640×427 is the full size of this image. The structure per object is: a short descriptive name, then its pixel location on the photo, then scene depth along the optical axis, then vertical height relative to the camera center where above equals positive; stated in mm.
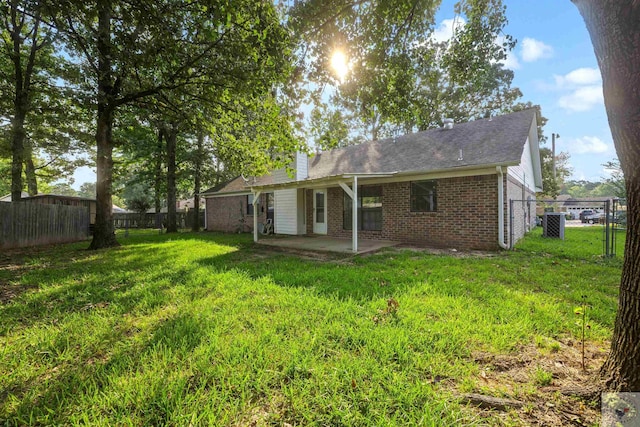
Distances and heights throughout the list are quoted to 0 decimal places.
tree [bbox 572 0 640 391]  1702 +540
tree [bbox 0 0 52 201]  10195 +5676
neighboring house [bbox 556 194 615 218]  39450 +276
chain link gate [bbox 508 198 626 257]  7240 -336
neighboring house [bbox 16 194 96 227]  15711 +930
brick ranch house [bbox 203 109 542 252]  8281 +928
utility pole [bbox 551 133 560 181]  21478 +5473
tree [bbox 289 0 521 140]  5180 +3463
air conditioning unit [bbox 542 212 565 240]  11672 -576
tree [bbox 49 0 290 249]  4734 +3513
